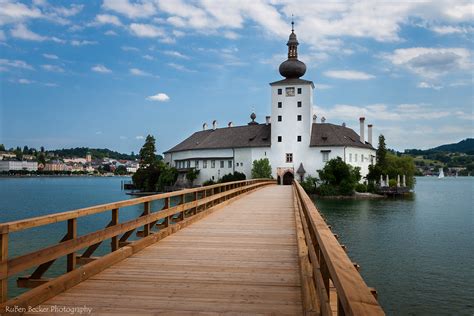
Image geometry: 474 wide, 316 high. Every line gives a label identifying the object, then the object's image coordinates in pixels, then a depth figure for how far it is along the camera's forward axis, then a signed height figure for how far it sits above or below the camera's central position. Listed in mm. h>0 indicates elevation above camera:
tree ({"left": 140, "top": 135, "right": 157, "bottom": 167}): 87812 +4123
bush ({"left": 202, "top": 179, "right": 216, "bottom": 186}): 74581 -1199
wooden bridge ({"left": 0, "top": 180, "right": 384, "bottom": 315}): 4250 -1391
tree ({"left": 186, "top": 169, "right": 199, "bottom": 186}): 77288 +108
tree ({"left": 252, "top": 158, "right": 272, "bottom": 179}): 68750 +849
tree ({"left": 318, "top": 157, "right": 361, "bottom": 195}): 66062 -476
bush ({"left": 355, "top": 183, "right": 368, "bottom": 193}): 68581 -1970
